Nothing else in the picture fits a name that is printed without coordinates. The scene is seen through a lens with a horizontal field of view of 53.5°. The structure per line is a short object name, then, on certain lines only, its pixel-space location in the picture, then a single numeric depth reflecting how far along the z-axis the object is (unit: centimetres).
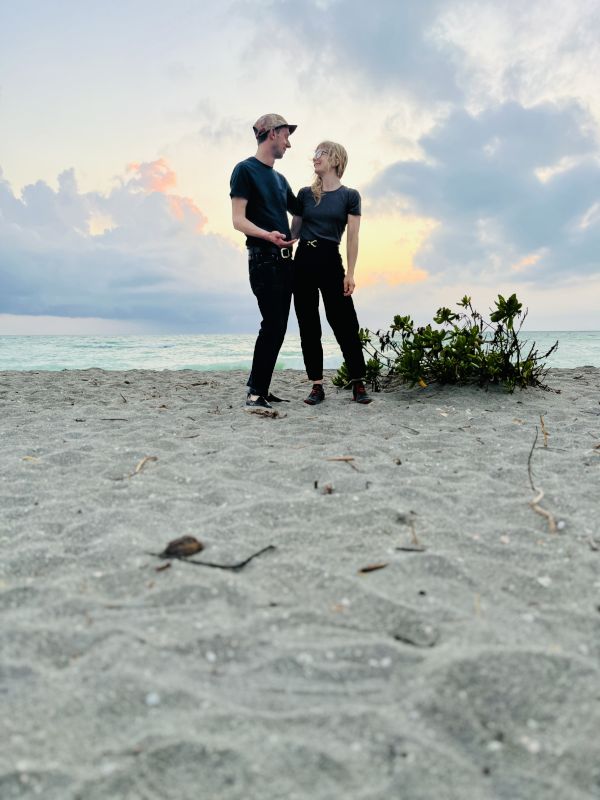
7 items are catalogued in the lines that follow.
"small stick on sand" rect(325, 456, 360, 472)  324
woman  490
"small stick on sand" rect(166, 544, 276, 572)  199
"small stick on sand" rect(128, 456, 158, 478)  315
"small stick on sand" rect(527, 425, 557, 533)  234
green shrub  563
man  459
